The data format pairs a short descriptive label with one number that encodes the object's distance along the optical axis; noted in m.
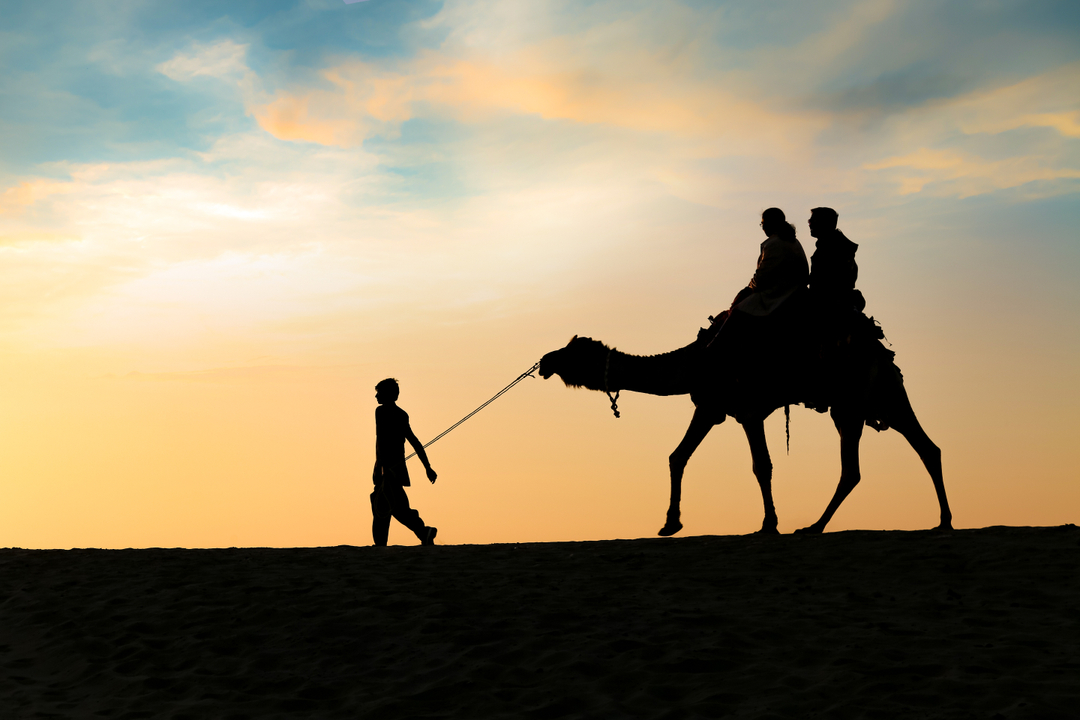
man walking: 14.88
